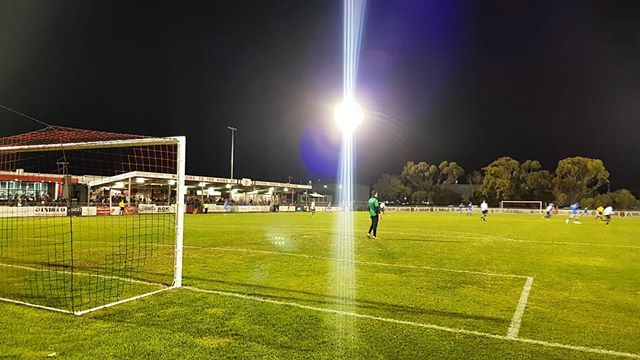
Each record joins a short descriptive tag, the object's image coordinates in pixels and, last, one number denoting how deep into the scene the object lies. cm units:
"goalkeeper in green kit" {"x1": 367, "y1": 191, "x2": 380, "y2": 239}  1753
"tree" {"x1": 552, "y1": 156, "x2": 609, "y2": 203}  6994
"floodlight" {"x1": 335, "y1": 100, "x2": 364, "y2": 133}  4075
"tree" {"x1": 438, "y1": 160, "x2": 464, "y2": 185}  9125
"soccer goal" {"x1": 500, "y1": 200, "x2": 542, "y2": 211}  7038
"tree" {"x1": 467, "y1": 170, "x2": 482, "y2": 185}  9744
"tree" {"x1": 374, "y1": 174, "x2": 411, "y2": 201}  9250
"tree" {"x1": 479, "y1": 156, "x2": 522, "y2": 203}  7419
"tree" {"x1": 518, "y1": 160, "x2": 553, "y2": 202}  7262
